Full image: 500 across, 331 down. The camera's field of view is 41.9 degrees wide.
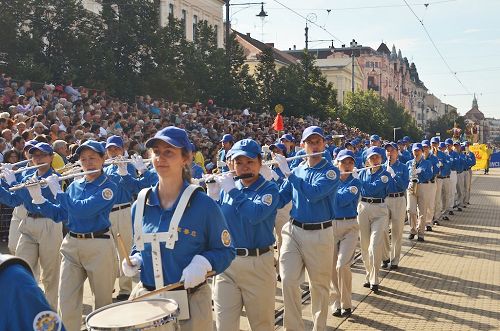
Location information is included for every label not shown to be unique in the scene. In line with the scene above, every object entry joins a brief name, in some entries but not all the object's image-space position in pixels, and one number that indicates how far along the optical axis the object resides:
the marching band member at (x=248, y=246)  5.86
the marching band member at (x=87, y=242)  6.49
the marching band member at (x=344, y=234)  8.72
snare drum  3.54
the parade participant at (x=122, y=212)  9.55
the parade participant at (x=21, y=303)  2.28
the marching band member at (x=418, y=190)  15.50
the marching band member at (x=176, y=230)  4.24
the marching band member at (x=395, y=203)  11.76
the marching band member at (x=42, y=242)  7.77
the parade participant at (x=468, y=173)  23.89
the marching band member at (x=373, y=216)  10.18
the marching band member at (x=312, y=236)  7.15
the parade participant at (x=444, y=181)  19.09
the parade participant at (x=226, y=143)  14.35
